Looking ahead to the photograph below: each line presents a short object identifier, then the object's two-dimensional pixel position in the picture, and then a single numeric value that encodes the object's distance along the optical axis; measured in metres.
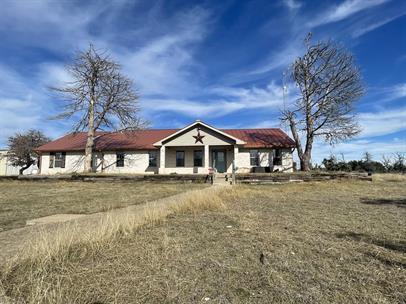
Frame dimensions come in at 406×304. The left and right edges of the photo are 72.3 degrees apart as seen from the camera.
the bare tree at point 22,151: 35.47
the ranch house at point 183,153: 25.23
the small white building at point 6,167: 38.89
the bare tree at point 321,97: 25.89
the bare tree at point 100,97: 26.91
